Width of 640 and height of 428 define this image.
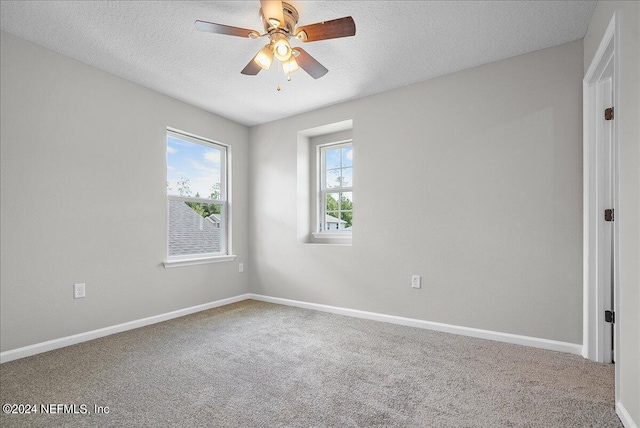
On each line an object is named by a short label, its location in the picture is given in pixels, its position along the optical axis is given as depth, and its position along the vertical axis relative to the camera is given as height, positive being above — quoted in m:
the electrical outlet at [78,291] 2.74 -0.67
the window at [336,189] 4.17 +0.32
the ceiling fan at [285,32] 1.86 +1.12
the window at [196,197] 3.70 +0.21
